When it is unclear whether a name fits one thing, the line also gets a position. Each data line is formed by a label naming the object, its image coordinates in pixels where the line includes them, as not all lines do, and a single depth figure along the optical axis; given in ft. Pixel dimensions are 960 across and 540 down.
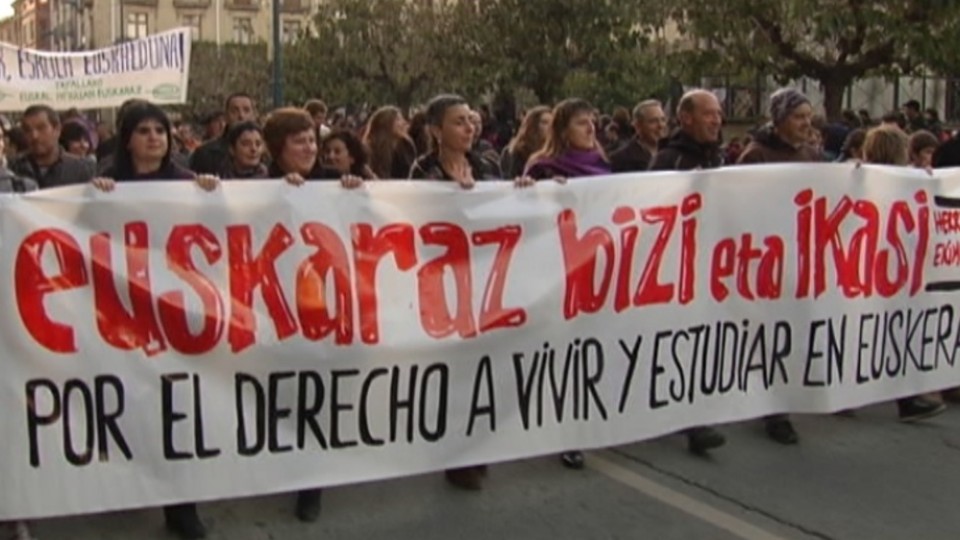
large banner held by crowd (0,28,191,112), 42.24
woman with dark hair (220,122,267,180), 19.60
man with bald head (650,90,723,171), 19.60
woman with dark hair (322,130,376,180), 21.85
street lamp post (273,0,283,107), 73.37
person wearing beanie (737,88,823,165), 20.61
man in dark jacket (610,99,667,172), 23.08
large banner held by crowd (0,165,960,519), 14.26
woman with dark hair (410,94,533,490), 18.15
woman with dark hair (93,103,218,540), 15.97
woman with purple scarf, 19.76
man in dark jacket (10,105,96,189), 23.40
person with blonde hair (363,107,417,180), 25.43
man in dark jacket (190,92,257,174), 24.03
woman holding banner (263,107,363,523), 17.13
